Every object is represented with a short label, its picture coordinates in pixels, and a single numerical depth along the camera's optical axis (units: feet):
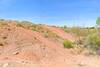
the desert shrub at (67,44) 25.60
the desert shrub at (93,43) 24.48
